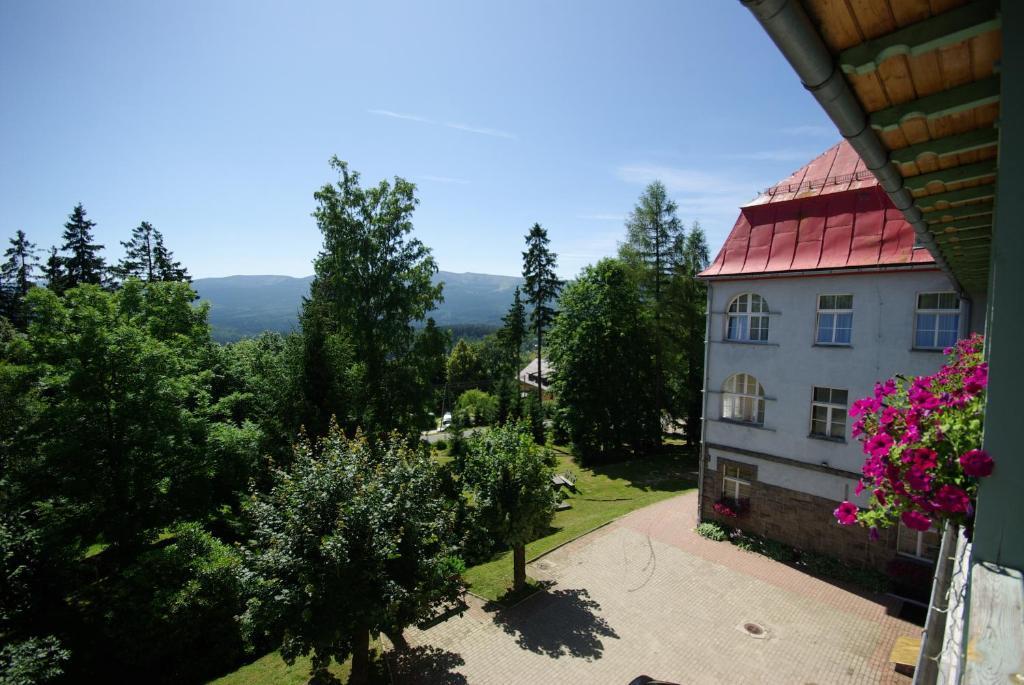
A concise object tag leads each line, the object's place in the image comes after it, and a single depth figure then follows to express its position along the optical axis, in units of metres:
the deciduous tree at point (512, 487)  12.90
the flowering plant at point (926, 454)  3.15
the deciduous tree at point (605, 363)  30.42
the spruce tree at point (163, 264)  43.41
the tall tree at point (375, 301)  22.05
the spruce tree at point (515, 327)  44.81
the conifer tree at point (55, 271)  36.82
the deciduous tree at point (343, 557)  8.25
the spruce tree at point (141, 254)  42.09
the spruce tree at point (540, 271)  39.34
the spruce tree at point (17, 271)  37.97
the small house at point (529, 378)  60.48
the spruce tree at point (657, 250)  31.86
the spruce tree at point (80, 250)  37.95
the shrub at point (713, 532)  16.89
